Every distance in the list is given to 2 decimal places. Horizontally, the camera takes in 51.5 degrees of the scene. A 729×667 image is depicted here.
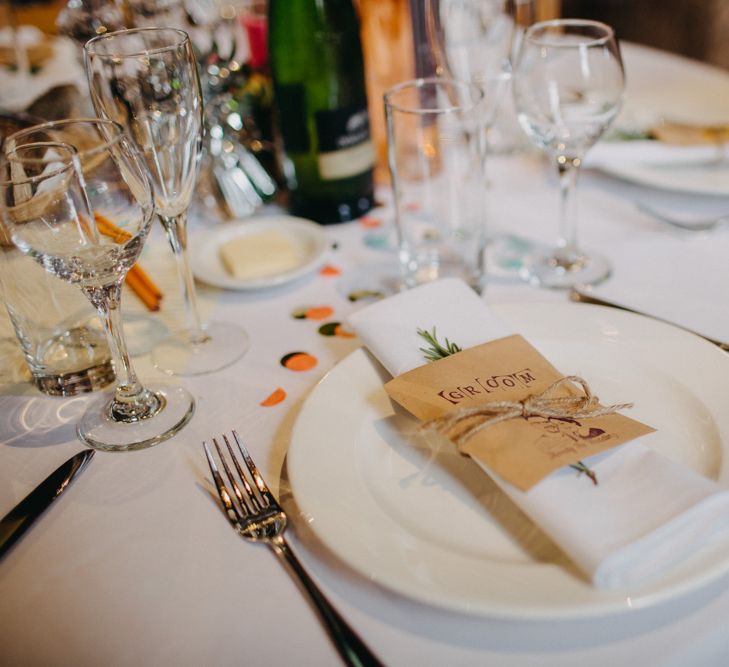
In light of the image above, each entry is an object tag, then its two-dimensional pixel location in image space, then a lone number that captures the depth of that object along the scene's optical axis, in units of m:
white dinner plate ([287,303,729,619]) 0.45
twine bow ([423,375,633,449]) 0.56
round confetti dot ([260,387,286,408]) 0.72
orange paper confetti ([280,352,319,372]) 0.78
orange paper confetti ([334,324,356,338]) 0.82
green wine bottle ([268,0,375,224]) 1.05
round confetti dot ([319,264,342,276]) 0.97
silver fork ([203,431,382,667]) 0.47
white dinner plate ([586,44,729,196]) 1.03
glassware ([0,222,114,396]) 0.75
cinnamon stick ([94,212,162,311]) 0.92
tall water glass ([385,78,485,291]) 0.83
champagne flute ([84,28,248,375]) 0.70
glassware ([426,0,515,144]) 1.00
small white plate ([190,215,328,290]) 0.91
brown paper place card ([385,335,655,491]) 0.52
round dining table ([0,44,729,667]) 0.47
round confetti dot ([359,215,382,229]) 1.09
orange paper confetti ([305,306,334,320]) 0.87
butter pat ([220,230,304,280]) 0.94
